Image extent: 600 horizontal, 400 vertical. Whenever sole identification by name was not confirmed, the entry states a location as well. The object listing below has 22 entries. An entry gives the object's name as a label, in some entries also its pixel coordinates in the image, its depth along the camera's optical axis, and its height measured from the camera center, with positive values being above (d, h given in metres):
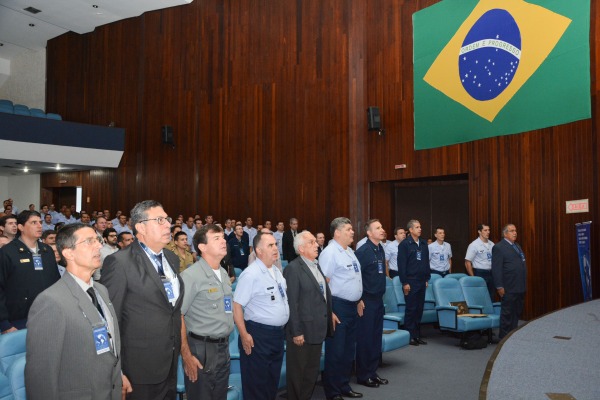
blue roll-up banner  5.86 -0.50
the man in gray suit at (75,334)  1.86 -0.42
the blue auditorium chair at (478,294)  6.15 -0.92
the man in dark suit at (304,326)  3.55 -0.74
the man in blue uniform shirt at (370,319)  4.43 -0.86
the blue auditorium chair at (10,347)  2.66 -0.65
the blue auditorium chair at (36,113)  13.38 +2.68
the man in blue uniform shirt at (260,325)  3.25 -0.67
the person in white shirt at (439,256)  7.43 -0.56
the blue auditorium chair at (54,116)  13.53 +2.57
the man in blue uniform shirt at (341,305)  4.04 -0.69
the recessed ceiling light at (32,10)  13.70 +5.36
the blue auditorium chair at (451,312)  5.51 -1.01
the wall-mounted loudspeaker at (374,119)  9.23 +1.68
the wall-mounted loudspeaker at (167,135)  12.67 +1.95
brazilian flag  6.68 +2.06
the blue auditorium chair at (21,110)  13.16 +2.67
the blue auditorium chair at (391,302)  6.00 -0.98
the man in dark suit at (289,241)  9.91 -0.46
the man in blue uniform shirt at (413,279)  5.89 -0.70
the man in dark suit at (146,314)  2.37 -0.43
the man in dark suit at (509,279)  5.56 -0.67
